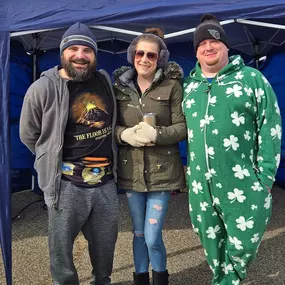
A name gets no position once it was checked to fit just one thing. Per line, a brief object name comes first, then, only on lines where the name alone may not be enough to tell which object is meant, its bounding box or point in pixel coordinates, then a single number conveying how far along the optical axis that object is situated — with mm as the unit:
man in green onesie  1985
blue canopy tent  2406
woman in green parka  2195
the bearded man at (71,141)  2096
